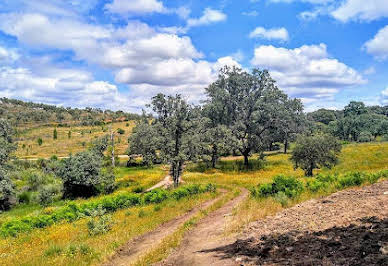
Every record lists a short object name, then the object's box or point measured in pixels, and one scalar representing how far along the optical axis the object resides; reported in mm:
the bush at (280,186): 15216
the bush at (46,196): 31984
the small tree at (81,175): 33344
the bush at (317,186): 14860
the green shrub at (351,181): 15104
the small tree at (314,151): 30531
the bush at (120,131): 118231
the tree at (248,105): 46219
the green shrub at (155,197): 21375
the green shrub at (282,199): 12391
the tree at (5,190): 30411
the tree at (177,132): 27094
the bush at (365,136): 85312
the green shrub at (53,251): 10828
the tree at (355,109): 106000
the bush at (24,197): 34406
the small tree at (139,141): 55469
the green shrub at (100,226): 13773
